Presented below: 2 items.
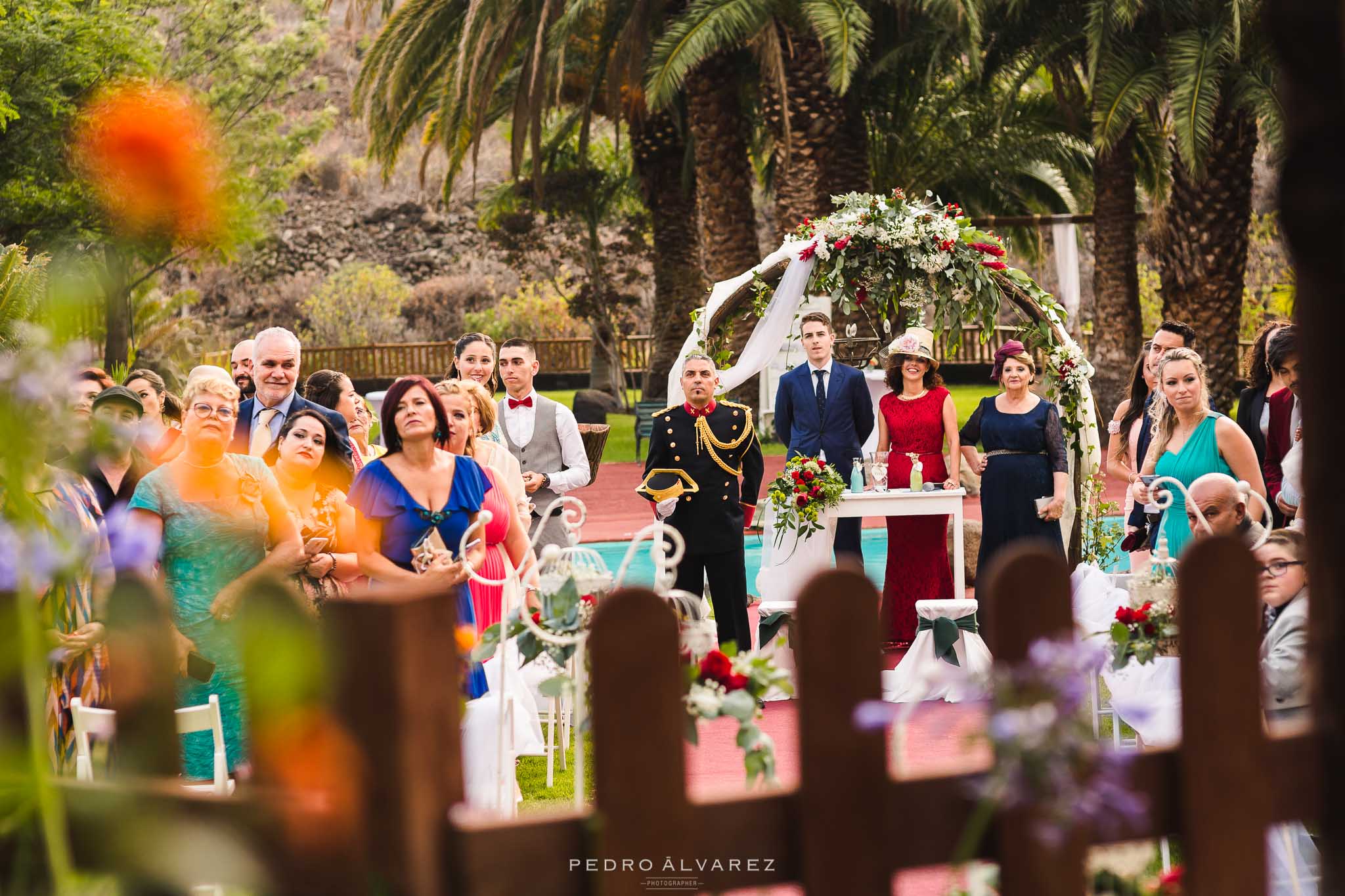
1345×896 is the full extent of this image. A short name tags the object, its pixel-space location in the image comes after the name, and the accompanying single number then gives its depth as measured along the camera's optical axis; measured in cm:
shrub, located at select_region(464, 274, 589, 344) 4056
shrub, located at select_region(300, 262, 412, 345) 4284
